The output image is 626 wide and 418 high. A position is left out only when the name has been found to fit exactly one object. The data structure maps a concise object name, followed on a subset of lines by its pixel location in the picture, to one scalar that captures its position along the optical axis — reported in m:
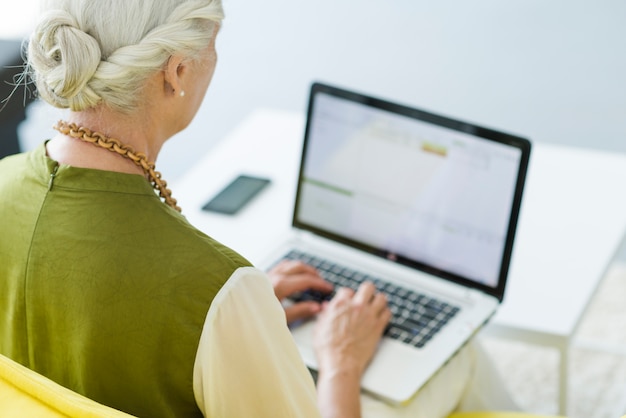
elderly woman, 1.63
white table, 2.11
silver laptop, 2.03
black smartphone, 2.32
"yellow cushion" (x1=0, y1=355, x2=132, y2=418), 1.60
